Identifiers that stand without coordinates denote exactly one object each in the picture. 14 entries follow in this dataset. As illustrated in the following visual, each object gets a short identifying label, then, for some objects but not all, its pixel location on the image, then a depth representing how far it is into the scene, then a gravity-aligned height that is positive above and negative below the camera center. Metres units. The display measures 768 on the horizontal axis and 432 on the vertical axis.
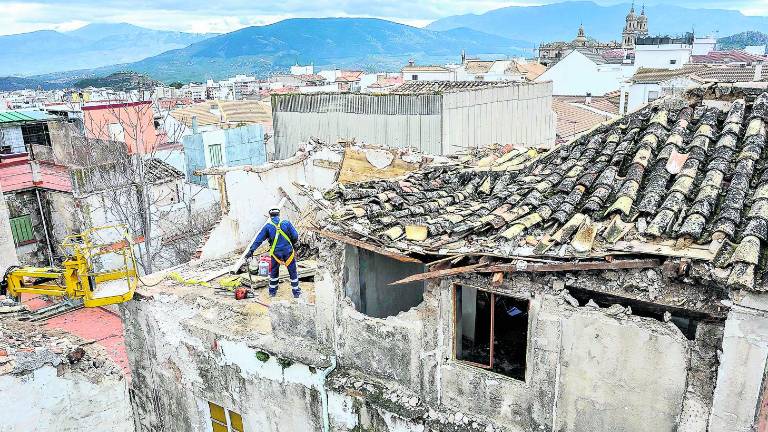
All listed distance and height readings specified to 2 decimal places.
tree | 25.11 -5.62
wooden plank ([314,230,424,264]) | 7.86 -2.44
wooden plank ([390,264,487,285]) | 7.38 -2.74
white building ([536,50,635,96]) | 60.24 -1.72
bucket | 14.19 -4.78
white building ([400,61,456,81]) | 68.56 -1.12
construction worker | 11.65 -3.45
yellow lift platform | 11.74 -4.27
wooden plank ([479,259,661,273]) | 6.62 -2.40
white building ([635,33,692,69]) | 61.28 +0.42
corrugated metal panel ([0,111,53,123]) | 28.16 -1.95
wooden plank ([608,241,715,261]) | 6.27 -2.13
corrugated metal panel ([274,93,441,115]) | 20.41 -1.40
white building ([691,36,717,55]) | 87.36 +1.33
